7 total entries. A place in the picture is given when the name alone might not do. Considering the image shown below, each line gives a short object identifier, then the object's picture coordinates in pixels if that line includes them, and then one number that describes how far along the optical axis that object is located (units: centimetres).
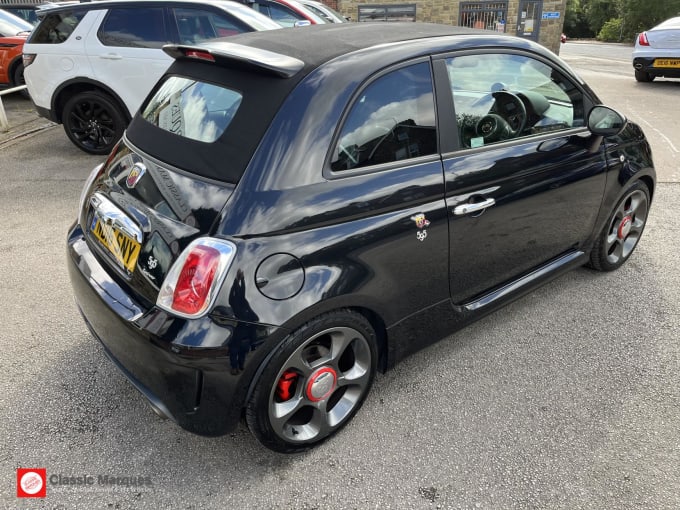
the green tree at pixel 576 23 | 5072
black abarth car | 186
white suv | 578
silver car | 1095
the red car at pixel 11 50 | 925
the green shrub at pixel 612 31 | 4106
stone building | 1842
